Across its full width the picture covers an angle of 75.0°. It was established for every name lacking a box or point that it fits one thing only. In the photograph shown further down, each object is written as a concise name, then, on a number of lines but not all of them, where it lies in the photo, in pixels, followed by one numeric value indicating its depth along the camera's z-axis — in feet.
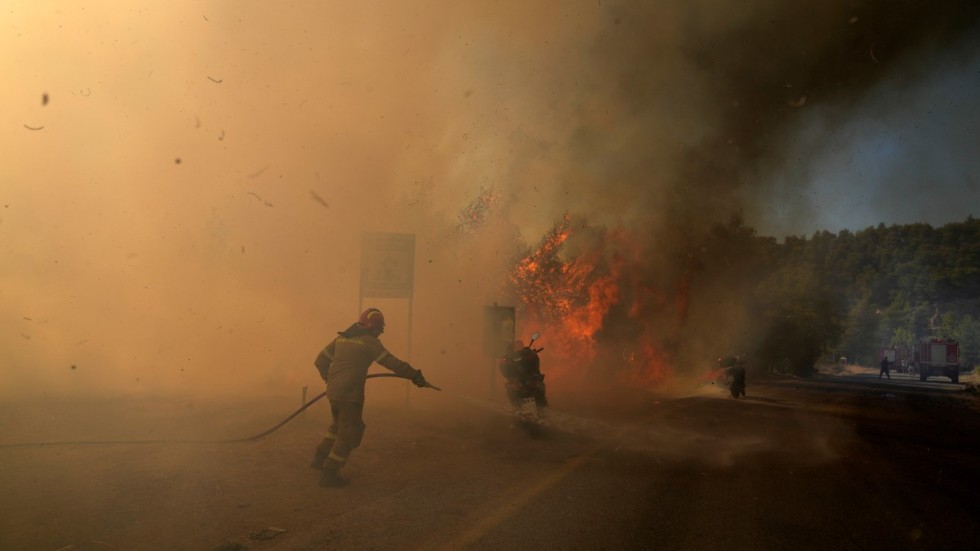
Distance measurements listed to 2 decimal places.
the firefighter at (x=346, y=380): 19.54
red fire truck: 142.20
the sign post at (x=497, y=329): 43.68
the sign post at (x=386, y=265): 36.11
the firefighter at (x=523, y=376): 30.99
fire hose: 22.63
